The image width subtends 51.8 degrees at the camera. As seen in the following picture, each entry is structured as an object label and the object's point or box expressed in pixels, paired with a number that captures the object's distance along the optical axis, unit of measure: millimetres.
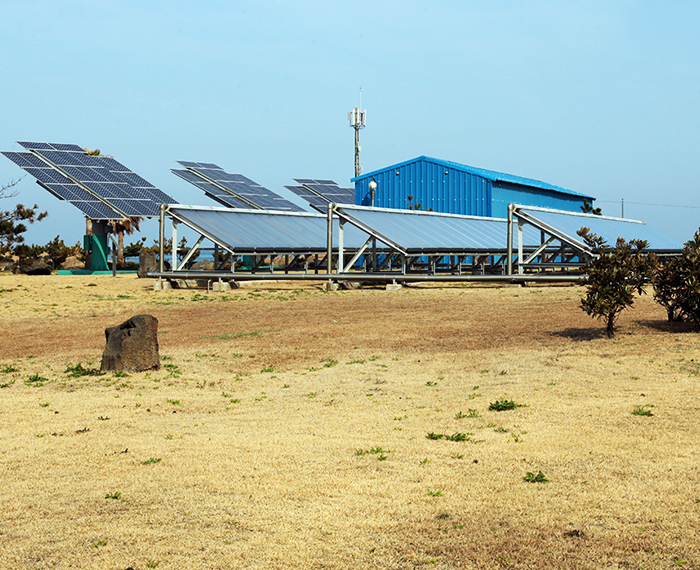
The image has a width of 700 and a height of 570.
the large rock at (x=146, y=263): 34753
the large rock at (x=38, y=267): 36750
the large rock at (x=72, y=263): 43031
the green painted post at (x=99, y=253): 39531
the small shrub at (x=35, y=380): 10508
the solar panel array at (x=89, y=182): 37250
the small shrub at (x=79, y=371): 11134
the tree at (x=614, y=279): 12828
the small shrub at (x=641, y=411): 7695
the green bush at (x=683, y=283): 13039
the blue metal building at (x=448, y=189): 42750
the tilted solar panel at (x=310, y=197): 51562
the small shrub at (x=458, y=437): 7035
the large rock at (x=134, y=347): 11281
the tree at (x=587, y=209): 47997
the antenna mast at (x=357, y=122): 60438
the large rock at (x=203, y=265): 36062
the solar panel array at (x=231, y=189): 48750
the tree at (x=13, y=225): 43375
